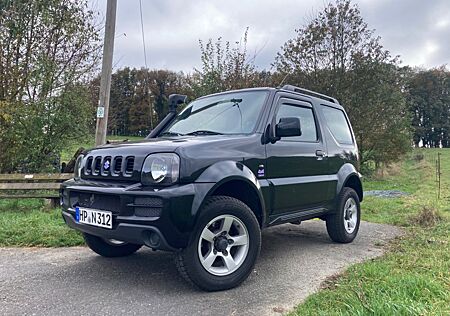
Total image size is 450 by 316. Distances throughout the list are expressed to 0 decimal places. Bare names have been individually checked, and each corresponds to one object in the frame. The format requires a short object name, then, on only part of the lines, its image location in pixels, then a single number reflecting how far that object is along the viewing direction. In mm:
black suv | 3062
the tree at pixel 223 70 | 12945
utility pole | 6805
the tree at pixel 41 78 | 9156
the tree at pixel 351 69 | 15906
